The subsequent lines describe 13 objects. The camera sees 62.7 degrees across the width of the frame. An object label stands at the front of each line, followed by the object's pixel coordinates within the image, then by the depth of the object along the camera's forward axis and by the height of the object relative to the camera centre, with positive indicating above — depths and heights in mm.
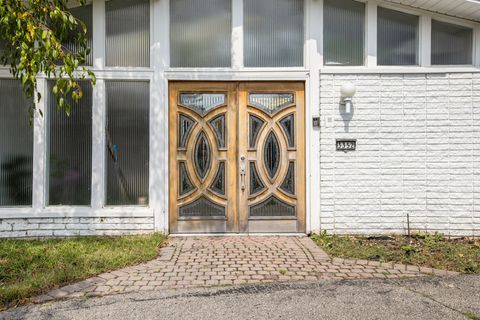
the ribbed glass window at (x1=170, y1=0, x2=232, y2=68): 6027 +1958
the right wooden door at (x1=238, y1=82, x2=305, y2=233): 6020 +51
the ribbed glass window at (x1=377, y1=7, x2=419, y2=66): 6098 +1876
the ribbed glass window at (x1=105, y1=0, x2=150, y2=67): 5977 +1935
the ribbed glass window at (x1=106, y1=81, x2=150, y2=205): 5938 +179
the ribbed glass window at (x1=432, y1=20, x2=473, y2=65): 6102 +1766
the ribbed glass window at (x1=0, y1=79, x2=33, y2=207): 5816 +197
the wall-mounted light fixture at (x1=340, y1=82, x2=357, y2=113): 5785 +973
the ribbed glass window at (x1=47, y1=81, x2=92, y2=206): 5883 +92
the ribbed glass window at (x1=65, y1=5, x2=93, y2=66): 5902 +2109
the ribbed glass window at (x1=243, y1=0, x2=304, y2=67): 6055 +1952
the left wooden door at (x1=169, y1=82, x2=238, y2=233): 6000 +24
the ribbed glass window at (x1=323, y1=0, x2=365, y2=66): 6070 +1962
